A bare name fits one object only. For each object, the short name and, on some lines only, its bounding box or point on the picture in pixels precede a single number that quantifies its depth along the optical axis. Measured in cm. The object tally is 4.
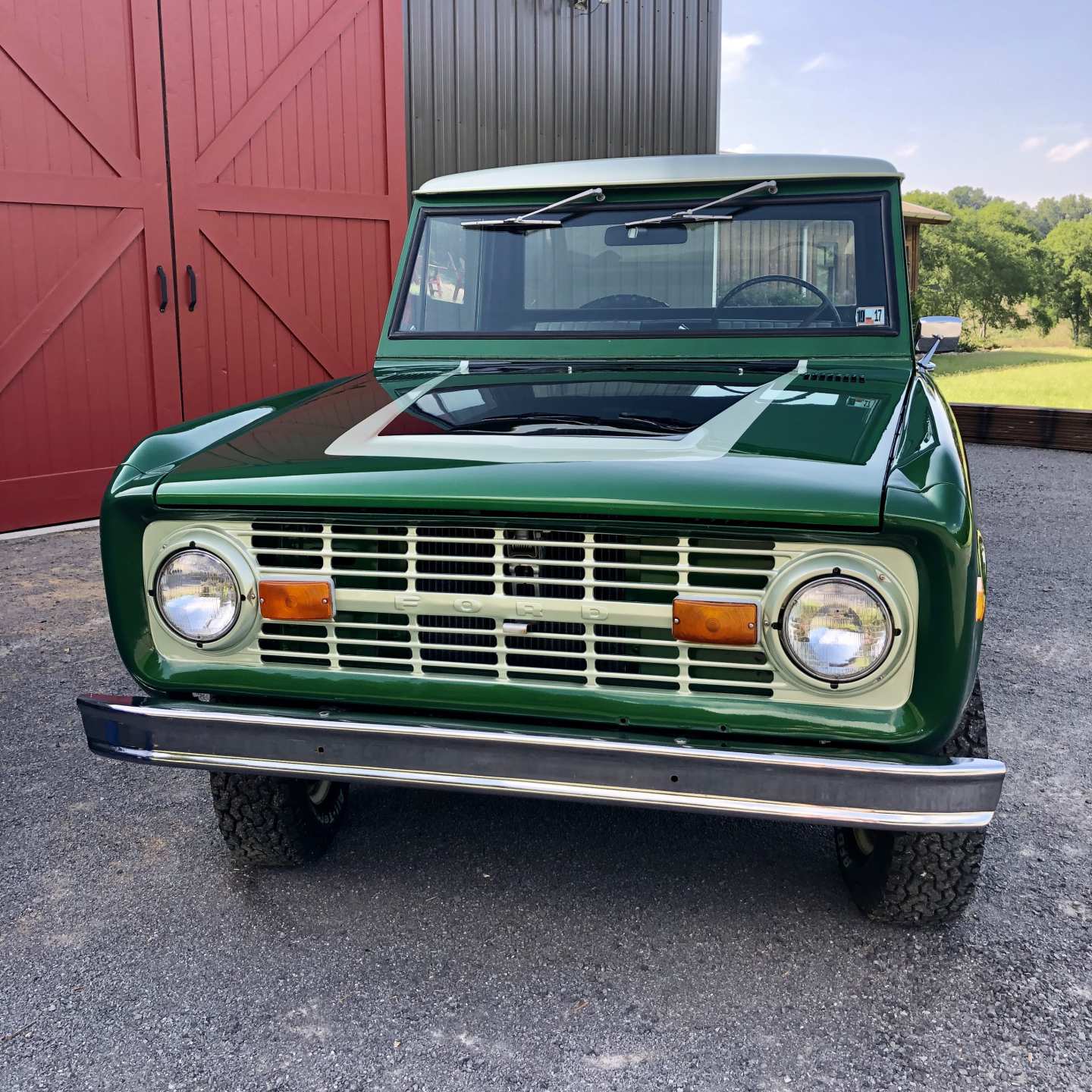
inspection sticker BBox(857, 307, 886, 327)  309
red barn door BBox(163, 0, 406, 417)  712
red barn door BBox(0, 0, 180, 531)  634
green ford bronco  189
